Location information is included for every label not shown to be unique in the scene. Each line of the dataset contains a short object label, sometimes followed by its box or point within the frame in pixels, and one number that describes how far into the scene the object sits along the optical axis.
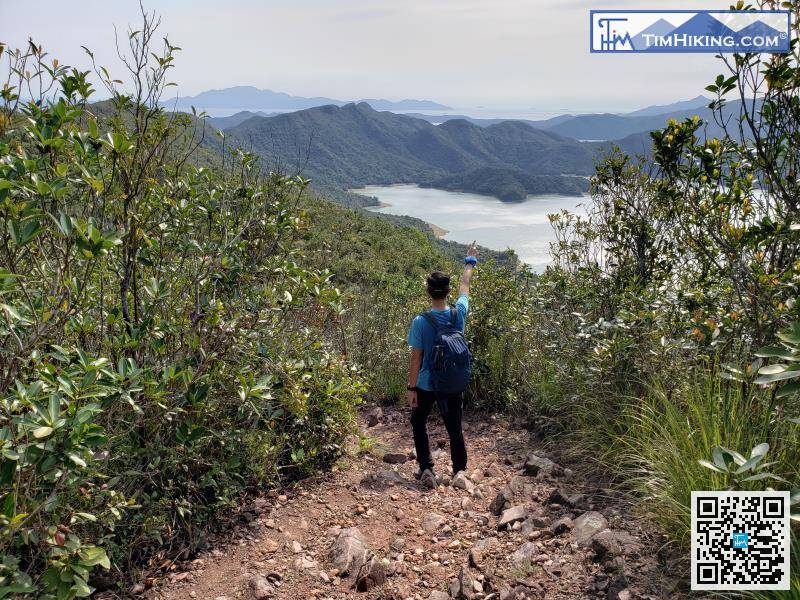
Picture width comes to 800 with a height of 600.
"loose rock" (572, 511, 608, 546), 3.08
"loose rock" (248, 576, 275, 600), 2.82
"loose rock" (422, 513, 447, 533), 3.61
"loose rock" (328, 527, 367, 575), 3.06
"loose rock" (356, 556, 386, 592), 2.96
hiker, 4.20
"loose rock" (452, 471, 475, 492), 4.24
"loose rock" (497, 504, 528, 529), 3.50
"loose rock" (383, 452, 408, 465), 4.93
